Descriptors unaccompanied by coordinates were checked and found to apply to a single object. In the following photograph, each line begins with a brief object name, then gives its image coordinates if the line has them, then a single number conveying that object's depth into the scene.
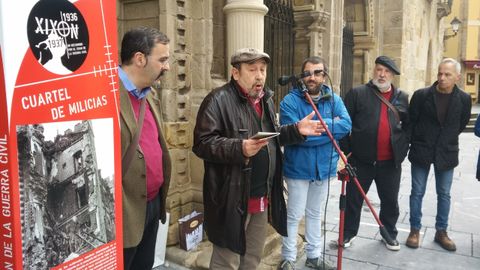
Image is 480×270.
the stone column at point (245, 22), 3.86
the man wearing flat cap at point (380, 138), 3.74
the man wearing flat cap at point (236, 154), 2.40
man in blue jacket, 3.15
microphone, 2.79
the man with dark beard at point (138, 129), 1.91
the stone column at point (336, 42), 7.16
